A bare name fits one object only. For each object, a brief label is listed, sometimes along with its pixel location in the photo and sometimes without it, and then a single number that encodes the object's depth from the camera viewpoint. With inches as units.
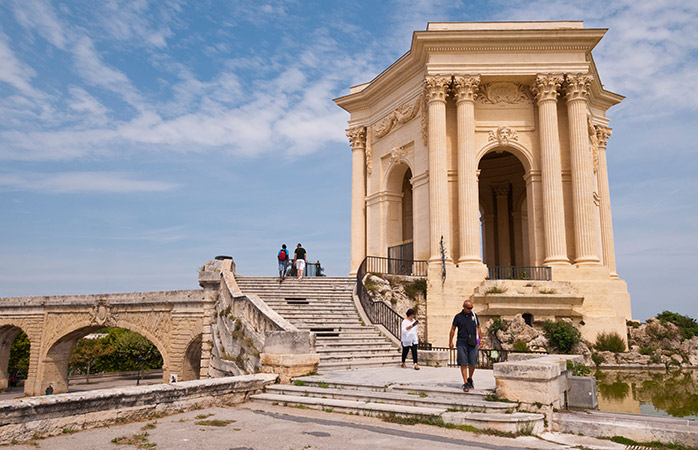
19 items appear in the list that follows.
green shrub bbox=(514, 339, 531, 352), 628.4
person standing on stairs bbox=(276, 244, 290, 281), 818.8
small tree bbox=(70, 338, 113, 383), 1939.0
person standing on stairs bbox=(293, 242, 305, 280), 837.2
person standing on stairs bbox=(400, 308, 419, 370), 482.3
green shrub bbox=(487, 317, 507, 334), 694.5
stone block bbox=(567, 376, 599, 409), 314.7
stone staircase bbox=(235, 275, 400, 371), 507.2
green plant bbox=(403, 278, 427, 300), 741.5
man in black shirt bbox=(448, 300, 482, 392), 323.3
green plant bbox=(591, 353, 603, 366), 681.0
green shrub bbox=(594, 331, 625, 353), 703.7
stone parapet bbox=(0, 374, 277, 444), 236.4
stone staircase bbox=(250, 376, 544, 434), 264.5
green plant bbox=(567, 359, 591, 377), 344.8
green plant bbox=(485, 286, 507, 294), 722.8
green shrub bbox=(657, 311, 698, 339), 784.9
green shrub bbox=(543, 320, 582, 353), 666.8
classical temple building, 729.0
